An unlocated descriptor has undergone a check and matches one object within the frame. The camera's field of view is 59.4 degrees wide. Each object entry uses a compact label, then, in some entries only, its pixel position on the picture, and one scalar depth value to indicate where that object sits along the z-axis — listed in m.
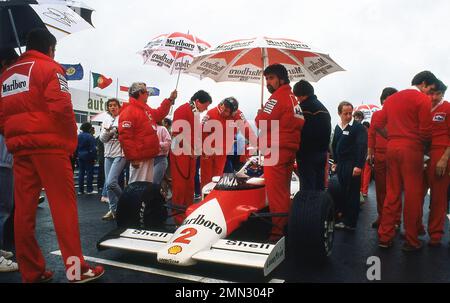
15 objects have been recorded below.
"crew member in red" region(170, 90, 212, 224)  5.33
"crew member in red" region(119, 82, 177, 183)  5.04
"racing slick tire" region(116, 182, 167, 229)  4.10
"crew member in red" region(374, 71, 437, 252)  4.23
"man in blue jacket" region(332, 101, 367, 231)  5.39
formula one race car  3.13
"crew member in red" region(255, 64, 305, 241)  4.16
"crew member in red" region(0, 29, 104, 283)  2.90
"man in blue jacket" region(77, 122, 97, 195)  9.12
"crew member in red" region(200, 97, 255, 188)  5.94
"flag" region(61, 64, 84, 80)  21.02
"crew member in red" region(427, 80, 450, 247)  4.50
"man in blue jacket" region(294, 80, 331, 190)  4.62
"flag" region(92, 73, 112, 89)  25.64
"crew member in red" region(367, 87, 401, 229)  5.38
